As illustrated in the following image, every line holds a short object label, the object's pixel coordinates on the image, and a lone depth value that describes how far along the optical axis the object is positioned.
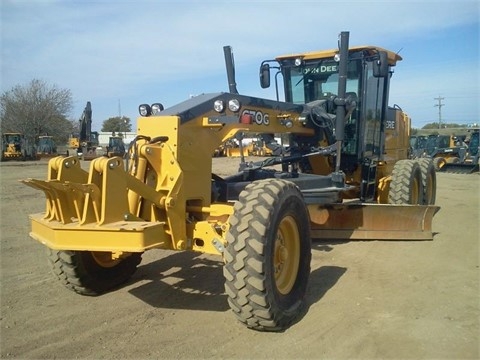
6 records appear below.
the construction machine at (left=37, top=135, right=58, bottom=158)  43.28
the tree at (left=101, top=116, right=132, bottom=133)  73.39
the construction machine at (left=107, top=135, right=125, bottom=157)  33.00
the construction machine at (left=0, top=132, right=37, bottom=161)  39.88
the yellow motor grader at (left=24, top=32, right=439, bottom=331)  3.80
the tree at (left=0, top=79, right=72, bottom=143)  45.75
